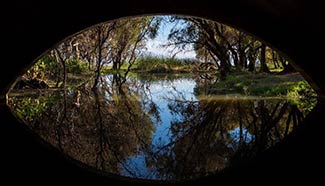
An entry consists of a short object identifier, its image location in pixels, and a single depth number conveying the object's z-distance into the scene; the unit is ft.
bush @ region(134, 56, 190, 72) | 63.57
